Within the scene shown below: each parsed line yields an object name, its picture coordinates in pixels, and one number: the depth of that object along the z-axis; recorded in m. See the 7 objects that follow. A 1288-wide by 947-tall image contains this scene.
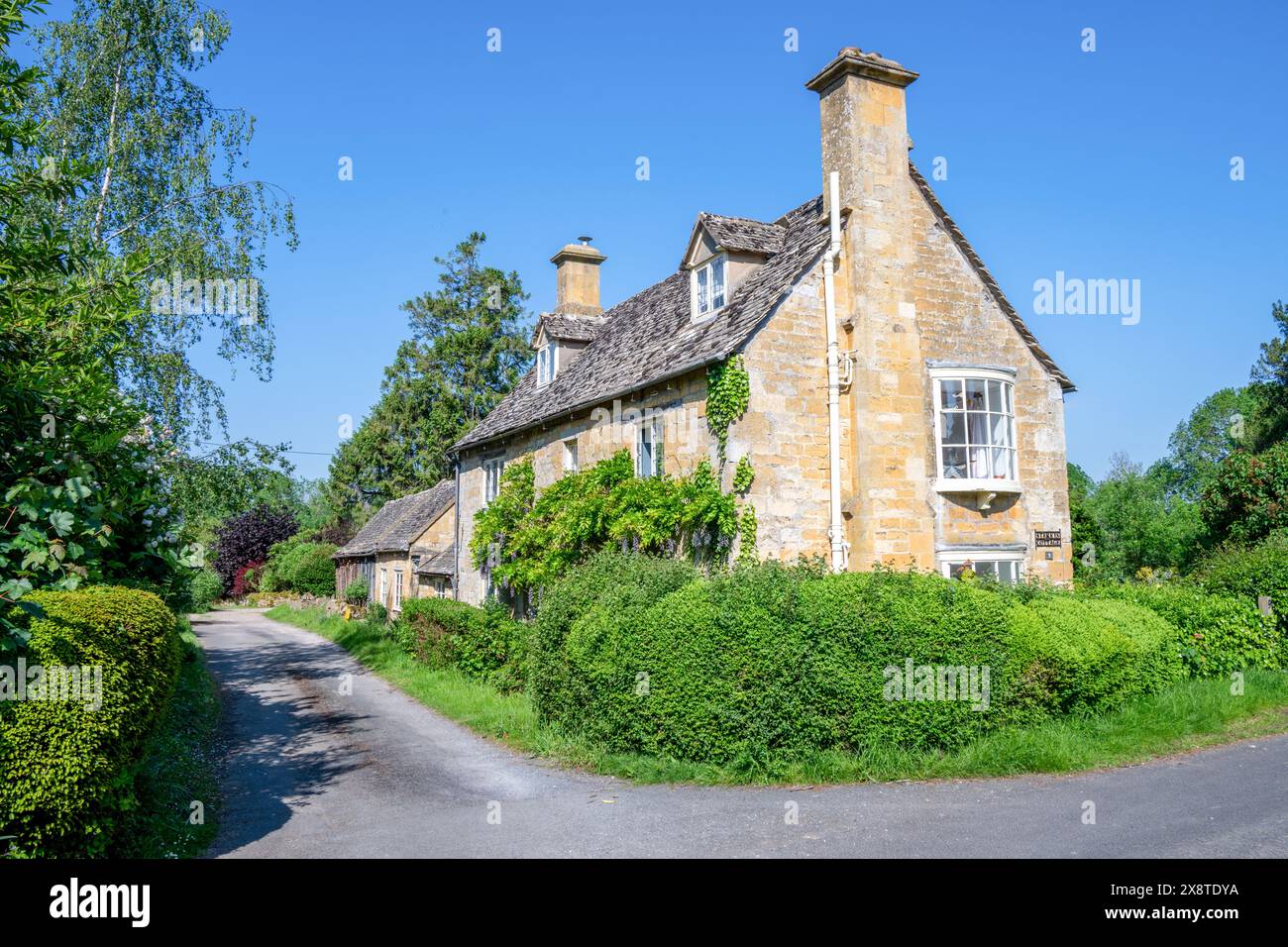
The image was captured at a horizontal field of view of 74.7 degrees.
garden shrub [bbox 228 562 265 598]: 55.54
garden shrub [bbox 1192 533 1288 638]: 14.48
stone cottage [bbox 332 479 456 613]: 29.45
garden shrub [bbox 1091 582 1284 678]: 13.41
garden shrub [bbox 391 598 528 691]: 16.20
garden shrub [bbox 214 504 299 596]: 56.84
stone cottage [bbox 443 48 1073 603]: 14.23
